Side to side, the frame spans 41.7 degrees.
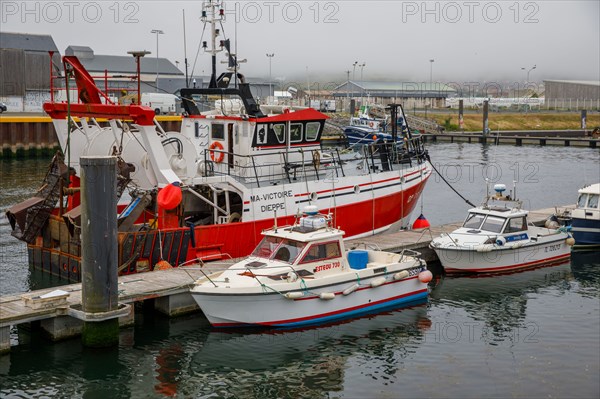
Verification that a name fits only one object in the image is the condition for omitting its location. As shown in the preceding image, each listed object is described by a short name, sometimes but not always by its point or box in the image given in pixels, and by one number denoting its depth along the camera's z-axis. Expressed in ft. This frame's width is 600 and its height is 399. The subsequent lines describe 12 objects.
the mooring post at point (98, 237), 53.98
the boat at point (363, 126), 230.27
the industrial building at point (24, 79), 239.50
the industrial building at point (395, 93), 438.81
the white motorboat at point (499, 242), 77.30
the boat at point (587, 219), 88.28
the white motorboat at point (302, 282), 58.70
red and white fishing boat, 69.92
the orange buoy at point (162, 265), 68.36
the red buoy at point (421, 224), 91.63
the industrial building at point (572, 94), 404.77
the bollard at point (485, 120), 270.87
